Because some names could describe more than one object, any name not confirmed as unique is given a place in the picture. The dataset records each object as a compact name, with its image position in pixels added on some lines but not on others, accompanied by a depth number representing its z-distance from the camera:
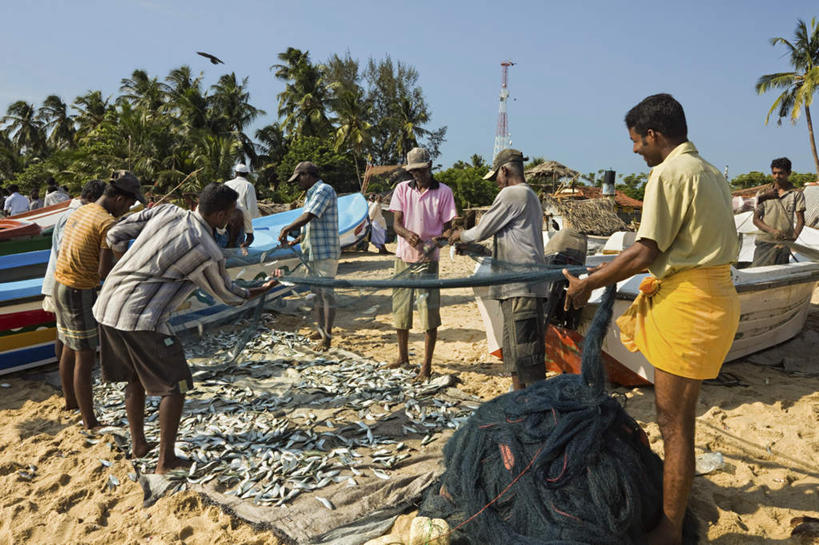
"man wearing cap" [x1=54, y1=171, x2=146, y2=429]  3.89
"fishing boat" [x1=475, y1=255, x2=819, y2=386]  4.65
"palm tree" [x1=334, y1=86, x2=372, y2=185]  34.12
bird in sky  8.74
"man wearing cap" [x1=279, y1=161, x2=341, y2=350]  5.65
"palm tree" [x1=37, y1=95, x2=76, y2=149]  47.84
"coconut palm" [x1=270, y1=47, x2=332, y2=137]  35.91
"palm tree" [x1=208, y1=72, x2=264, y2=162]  35.38
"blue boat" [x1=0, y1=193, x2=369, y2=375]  4.35
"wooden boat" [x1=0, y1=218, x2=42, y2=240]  6.55
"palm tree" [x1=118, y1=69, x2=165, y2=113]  36.47
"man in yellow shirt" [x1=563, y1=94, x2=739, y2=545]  2.21
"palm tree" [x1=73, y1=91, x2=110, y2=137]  40.03
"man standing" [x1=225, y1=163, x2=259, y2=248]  7.40
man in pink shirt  4.86
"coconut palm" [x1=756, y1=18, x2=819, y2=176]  26.73
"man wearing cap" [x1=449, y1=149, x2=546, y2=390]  3.95
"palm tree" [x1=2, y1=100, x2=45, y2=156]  49.75
